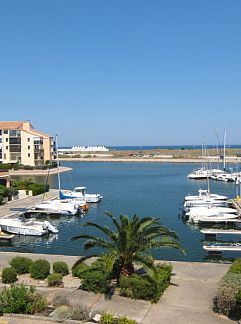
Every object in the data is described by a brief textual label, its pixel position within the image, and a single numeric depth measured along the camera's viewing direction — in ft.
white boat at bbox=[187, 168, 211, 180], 309.01
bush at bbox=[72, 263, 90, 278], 61.55
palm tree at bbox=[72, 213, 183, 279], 61.62
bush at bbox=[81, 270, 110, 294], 57.67
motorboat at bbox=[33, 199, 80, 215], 156.04
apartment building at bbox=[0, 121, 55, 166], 386.93
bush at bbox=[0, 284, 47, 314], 50.37
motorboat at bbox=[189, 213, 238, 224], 138.82
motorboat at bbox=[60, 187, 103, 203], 187.69
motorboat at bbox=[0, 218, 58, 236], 121.29
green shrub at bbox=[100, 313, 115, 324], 46.06
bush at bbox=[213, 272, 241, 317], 50.75
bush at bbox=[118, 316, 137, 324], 45.01
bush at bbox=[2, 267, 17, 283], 66.54
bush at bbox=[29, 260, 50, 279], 69.82
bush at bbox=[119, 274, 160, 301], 55.31
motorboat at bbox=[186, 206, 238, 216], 143.84
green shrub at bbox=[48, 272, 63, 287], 64.64
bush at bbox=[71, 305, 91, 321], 48.06
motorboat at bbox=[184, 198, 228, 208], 162.40
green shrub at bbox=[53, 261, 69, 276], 70.90
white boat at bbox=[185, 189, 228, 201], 176.86
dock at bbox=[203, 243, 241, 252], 95.48
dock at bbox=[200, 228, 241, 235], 113.80
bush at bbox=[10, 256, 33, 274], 72.79
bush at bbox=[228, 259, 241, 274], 59.36
